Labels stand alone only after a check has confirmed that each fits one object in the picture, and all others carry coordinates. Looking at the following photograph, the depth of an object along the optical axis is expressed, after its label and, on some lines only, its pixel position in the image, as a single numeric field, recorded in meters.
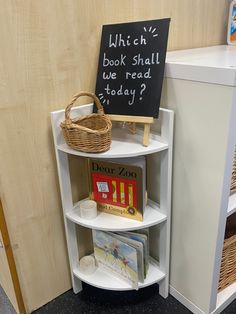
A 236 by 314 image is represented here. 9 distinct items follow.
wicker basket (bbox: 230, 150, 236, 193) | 1.07
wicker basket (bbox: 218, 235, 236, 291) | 1.22
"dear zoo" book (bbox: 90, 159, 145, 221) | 1.10
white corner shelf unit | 1.07
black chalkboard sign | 1.02
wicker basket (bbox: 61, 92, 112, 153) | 0.97
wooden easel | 1.04
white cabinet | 0.94
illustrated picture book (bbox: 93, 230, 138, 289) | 1.21
